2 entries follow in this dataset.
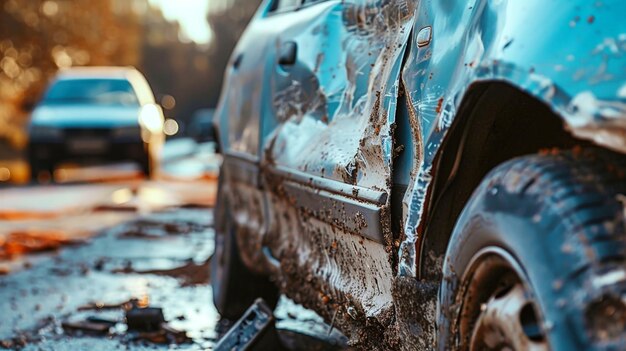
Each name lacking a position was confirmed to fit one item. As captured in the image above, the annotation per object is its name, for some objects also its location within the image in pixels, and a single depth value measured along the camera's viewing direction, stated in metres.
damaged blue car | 2.01
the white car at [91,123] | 19.08
